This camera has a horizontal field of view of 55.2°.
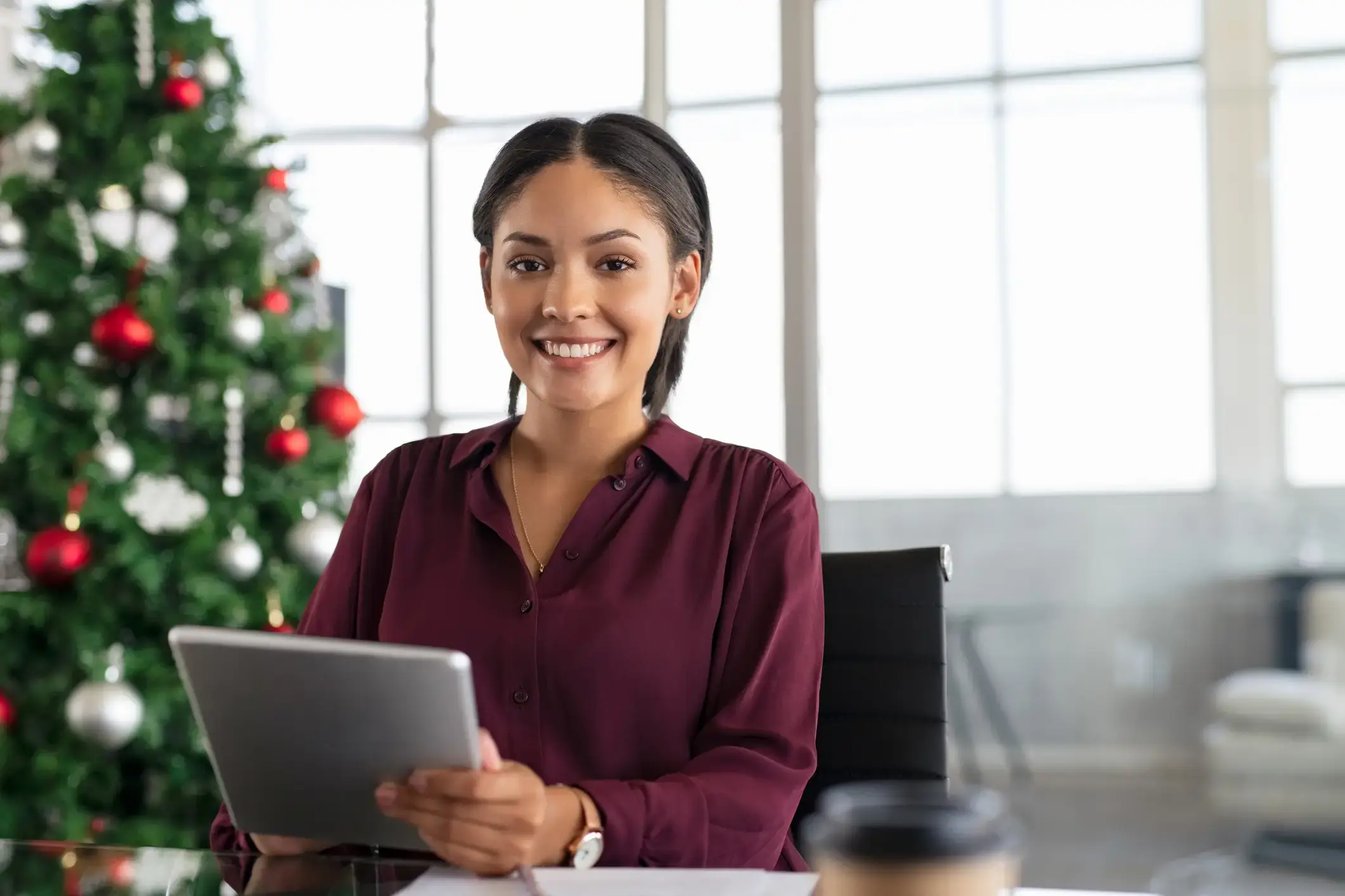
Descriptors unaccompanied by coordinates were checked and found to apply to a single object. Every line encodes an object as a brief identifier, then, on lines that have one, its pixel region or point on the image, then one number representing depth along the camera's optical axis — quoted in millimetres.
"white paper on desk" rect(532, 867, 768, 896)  907
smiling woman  1266
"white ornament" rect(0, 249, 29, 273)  2779
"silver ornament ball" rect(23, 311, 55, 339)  2758
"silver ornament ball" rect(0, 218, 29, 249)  2729
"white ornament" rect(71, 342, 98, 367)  2764
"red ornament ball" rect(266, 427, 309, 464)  2805
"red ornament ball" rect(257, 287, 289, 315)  2896
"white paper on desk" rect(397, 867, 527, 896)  927
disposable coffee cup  524
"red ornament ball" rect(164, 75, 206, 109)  2822
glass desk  978
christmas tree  2648
